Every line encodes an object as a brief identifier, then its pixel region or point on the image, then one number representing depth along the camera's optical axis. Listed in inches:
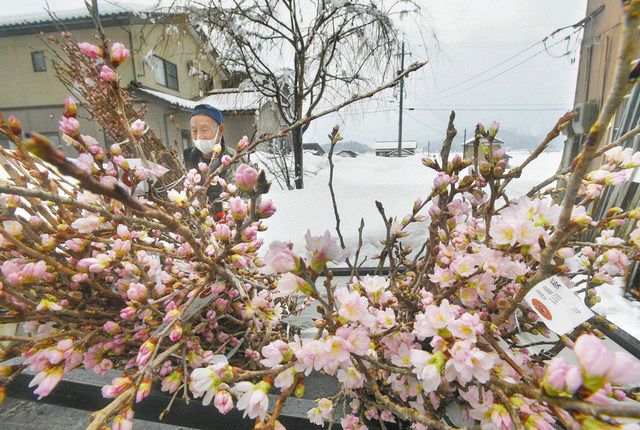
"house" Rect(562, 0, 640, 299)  84.6
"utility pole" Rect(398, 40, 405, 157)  700.3
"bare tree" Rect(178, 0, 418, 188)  183.5
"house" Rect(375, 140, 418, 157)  1463.5
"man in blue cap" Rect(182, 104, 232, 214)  90.9
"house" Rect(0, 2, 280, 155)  384.8
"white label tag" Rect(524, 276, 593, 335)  19.8
